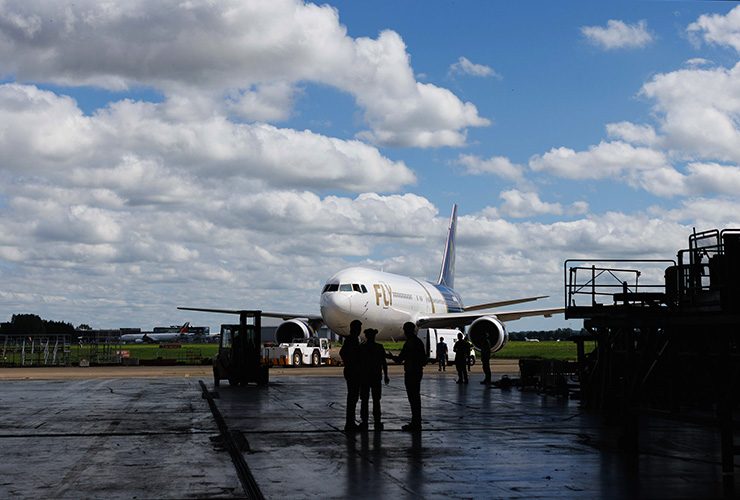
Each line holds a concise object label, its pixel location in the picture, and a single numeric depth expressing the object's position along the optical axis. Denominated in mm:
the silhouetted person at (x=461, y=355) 28312
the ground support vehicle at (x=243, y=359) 27344
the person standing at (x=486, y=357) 28461
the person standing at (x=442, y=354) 39944
